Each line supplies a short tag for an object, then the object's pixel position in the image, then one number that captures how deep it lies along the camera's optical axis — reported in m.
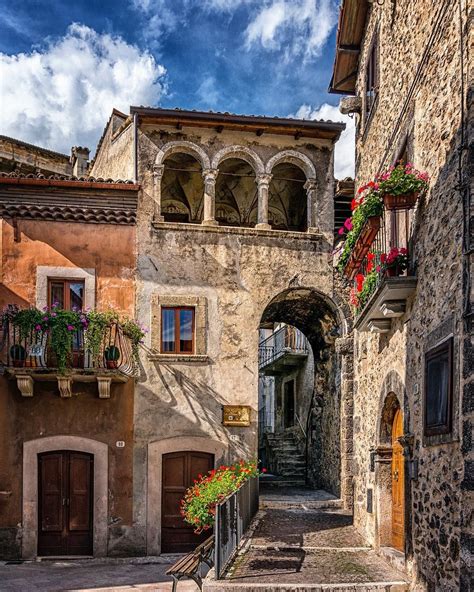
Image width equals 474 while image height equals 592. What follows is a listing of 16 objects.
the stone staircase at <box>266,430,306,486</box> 21.05
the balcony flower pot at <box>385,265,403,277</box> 9.20
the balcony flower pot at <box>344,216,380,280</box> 9.72
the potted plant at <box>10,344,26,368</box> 14.62
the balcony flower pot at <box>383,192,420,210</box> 8.56
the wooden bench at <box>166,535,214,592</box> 9.51
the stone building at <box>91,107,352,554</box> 15.81
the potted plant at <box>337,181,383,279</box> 9.41
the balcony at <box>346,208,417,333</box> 8.89
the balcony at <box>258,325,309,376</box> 24.59
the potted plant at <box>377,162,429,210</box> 8.45
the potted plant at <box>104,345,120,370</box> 14.80
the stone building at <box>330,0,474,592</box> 6.81
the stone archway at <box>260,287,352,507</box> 16.70
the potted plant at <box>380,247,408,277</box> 9.07
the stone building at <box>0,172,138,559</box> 15.27
